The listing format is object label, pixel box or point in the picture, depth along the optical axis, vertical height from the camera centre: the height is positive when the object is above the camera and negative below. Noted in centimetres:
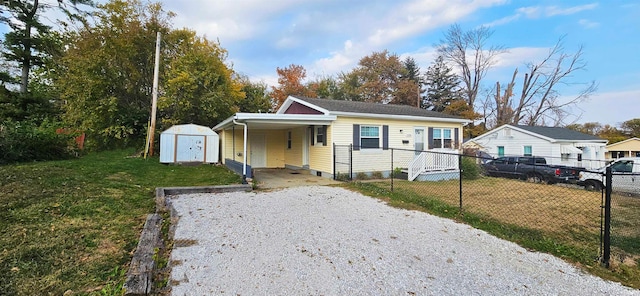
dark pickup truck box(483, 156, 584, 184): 1075 -78
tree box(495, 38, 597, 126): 2697 +591
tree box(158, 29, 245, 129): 1694 +371
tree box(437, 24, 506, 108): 2983 +1045
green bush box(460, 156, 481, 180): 1127 -69
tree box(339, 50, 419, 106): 3088 +763
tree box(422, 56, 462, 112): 3297 +768
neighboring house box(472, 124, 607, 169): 1756 +65
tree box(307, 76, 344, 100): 2956 +668
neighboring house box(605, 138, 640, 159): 2505 +38
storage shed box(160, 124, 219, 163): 1303 +27
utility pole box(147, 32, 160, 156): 1434 +273
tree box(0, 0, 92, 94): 1781 +743
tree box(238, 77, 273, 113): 2336 +403
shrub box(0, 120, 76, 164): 1030 +23
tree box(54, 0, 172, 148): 1599 +448
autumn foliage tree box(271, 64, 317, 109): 2825 +653
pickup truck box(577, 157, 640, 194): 843 -90
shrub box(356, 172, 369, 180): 1073 -90
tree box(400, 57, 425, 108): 3409 +955
